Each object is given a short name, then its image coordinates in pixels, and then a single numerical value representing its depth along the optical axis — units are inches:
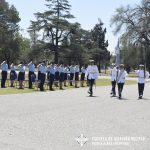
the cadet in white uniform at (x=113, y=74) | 1068.5
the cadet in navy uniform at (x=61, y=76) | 1286.7
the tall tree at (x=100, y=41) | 4079.0
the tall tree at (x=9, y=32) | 3550.7
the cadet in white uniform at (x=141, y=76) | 1021.7
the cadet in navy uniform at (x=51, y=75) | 1206.9
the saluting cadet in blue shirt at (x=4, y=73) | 1235.9
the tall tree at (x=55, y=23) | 3002.0
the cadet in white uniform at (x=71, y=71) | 1507.1
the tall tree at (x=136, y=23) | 3137.3
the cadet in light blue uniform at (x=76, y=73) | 1440.7
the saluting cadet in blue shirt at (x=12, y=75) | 1279.9
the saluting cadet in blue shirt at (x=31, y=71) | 1238.6
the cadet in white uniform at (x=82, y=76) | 1526.2
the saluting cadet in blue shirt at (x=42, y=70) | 1187.9
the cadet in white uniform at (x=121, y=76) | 1031.6
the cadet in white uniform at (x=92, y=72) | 1031.6
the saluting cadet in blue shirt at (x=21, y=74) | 1220.2
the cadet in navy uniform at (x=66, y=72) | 1446.9
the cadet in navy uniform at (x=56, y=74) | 1363.2
